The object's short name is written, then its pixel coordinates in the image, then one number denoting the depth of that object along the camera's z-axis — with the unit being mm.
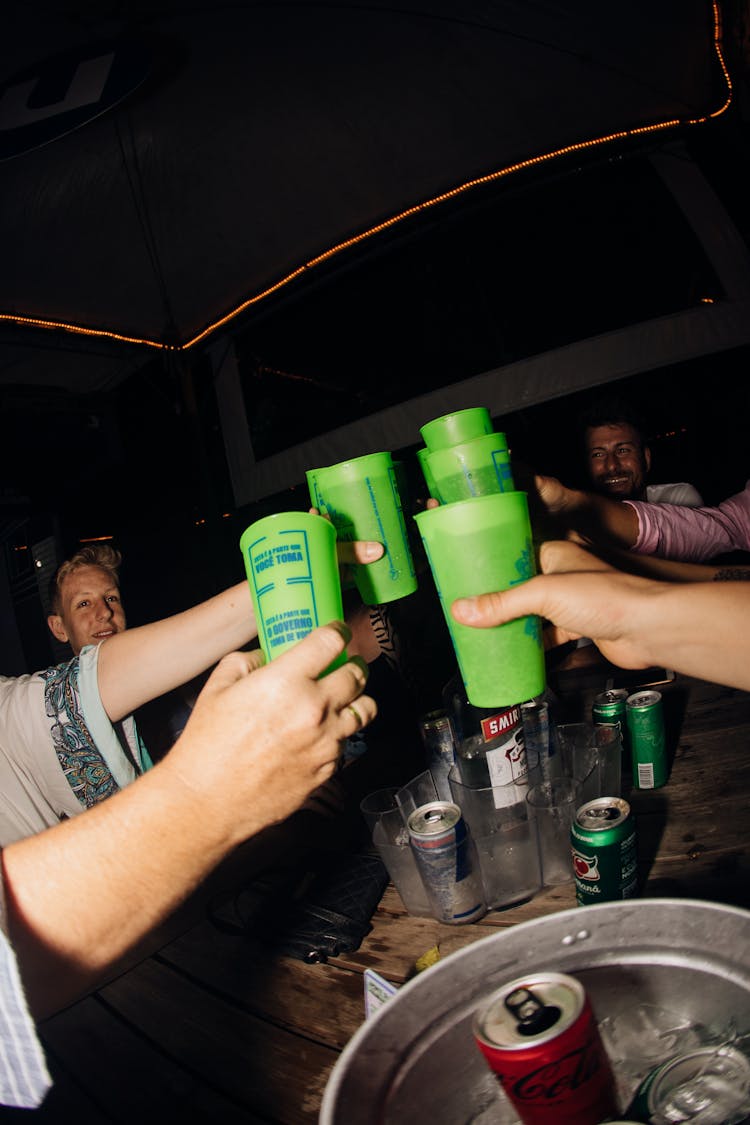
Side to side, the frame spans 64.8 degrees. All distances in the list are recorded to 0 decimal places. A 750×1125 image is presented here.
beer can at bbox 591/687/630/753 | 1485
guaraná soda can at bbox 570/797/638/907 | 1005
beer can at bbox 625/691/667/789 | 1415
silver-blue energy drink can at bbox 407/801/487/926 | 1108
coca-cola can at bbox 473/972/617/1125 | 540
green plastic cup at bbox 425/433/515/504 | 1133
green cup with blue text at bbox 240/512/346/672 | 924
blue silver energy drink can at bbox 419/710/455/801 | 1552
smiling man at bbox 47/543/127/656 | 2869
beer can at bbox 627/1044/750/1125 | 574
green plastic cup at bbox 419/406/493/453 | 1284
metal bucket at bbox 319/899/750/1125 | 622
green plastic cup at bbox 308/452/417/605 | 1272
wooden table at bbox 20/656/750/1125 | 952
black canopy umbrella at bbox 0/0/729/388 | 2854
